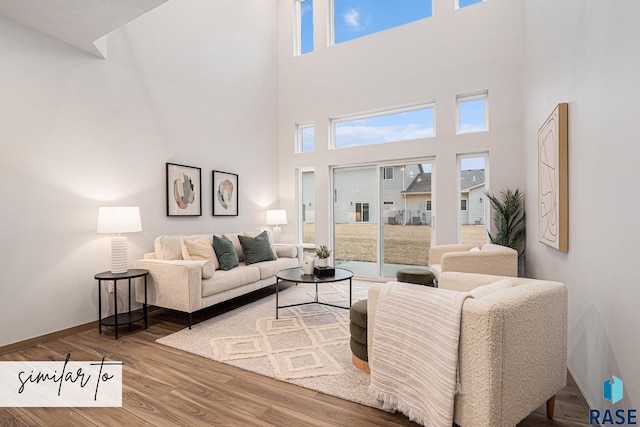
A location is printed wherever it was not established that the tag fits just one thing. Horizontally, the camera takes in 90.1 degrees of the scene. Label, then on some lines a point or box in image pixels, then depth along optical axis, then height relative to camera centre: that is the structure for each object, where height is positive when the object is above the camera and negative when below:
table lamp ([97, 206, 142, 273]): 3.11 -0.10
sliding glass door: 5.23 -0.05
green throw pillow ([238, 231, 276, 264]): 4.44 -0.48
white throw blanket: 1.42 -0.68
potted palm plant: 4.37 -0.10
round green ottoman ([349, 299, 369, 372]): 2.24 -0.86
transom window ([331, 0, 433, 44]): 5.32 +3.49
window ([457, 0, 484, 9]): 4.93 +3.27
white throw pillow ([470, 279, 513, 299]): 1.60 -0.40
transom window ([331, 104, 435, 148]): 5.25 +1.51
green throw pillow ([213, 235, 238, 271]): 3.96 -0.48
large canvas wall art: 2.33 +0.27
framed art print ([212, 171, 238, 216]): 4.88 +0.34
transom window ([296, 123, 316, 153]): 6.29 +1.53
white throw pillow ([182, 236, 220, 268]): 3.74 -0.42
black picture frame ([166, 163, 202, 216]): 4.18 +0.34
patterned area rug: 2.23 -1.15
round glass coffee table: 3.41 -0.69
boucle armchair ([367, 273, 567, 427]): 1.34 -0.63
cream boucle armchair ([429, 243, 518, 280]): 3.32 -0.51
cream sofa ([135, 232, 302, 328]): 3.22 -0.71
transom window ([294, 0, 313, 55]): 6.30 +3.71
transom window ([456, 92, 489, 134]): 4.80 +1.54
